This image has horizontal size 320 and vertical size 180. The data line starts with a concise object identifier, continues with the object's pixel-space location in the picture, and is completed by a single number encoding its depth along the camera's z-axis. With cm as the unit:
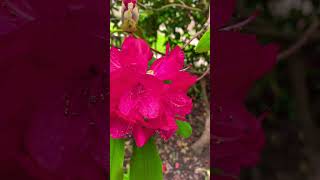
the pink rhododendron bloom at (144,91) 33
